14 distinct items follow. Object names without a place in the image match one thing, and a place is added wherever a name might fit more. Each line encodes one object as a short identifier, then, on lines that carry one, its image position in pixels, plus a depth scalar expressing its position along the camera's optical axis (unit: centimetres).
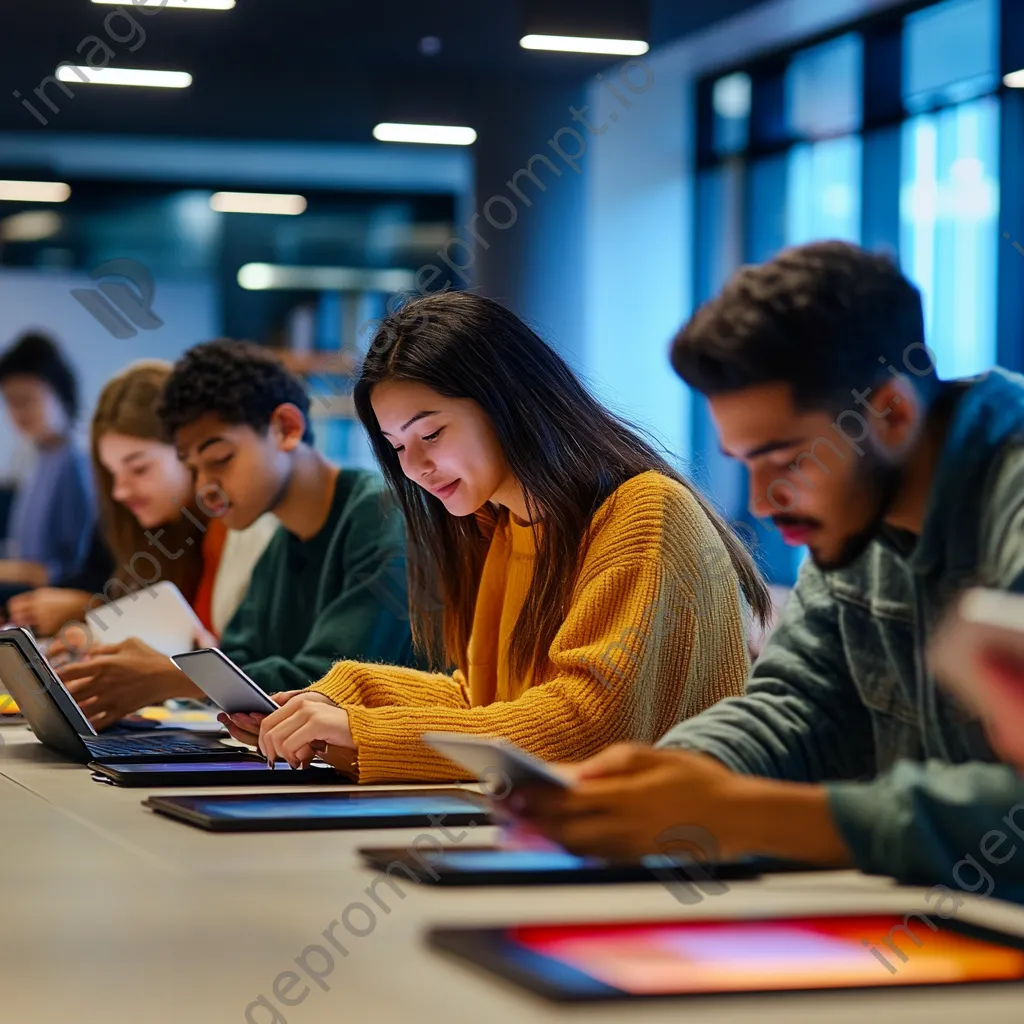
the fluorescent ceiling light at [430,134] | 796
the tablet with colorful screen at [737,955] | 106
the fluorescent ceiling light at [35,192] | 920
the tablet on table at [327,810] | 174
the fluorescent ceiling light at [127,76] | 689
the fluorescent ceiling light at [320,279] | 955
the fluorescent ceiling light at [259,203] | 954
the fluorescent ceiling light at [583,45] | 595
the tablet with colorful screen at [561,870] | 142
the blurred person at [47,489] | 602
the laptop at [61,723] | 234
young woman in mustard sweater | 207
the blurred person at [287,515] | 291
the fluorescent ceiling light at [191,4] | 550
